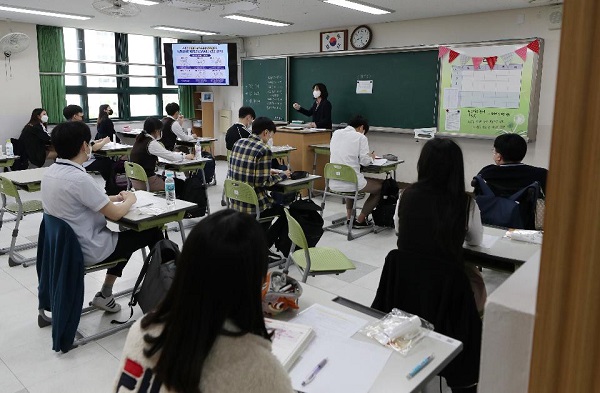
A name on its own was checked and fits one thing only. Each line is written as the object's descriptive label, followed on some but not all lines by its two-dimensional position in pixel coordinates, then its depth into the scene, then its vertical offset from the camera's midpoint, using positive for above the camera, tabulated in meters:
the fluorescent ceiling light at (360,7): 6.19 +1.39
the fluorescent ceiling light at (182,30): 8.73 +1.48
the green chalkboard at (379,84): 7.34 +0.46
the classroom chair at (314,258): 2.84 -0.92
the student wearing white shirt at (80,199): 2.71 -0.50
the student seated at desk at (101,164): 6.50 -0.76
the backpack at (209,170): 7.40 -0.91
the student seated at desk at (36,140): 7.35 -0.48
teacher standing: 7.86 +0.05
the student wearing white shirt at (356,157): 5.25 -0.49
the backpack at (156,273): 2.15 -0.73
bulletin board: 6.38 +0.35
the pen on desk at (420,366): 1.40 -0.73
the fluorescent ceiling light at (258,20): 7.41 +1.44
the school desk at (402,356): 1.36 -0.74
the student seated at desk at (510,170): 2.95 -0.34
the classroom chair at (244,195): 4.08 -0.71
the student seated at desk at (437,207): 2.12 -0.42
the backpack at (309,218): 3.74 -0.82
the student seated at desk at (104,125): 8.21 -0.27
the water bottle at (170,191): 3.59 -0.60
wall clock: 7.95 +1.23
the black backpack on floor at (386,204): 5.34 -1.01
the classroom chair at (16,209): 4.01 -0.89
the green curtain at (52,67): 8.61 +0.73
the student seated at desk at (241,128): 6.24 -0.22
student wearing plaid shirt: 4.23 -0.51
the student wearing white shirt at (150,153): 5.41 -0.48
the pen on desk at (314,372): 1.35 -0.74
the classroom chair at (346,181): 5.05 -0.74
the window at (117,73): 9.22 +0.71
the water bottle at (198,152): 6.13 -0.52
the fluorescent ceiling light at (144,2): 6.19 +1.37
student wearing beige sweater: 1.01 -0.45
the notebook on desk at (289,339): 1.45 -0.71
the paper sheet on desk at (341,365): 1.34 -0.74
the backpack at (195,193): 5.25 -0.88
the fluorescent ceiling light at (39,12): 6.86 +1.40
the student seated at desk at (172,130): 7.33 -0.30
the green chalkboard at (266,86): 9.20 +0.49
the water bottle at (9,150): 5.88 -0.50
